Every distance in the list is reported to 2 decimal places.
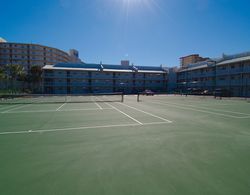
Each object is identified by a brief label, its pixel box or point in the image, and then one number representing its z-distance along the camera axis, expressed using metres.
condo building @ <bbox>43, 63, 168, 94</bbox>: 59.19
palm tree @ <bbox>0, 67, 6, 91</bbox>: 42.89
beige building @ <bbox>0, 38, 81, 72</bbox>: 81.56
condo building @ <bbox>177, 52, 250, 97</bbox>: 43.28
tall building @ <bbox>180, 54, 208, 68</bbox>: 103.45
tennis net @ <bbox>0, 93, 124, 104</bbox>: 31.35
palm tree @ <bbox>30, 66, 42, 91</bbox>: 54.16
